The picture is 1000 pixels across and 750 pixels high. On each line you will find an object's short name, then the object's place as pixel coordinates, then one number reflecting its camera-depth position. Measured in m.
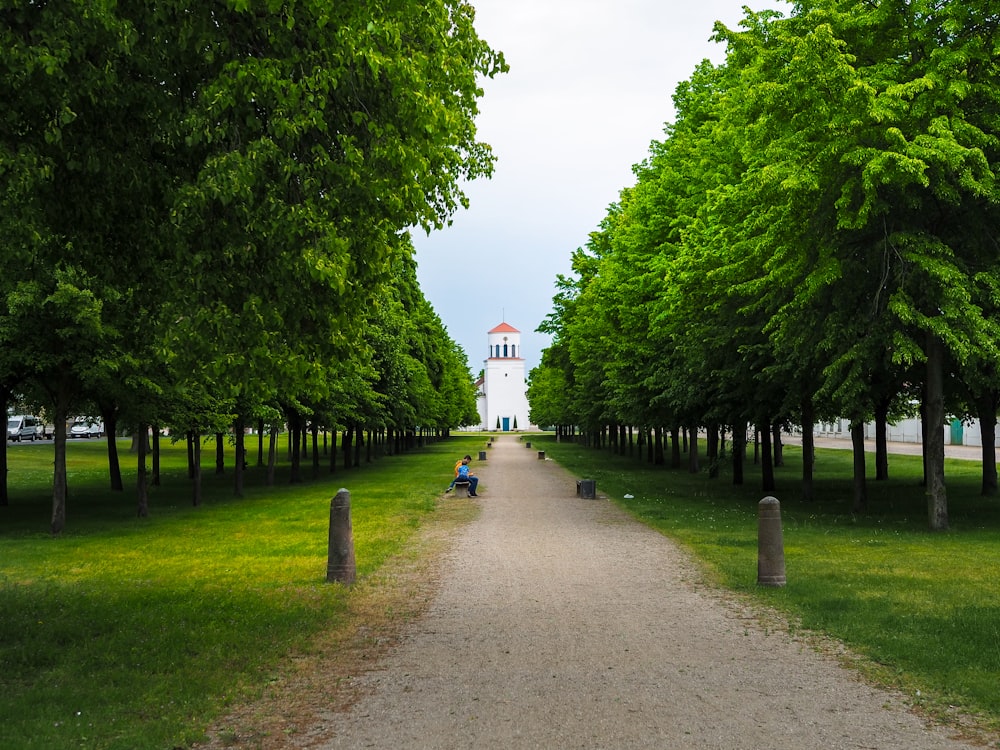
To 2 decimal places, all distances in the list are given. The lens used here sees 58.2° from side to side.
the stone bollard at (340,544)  11.02
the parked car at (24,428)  74.43
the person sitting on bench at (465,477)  25.61
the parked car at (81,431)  80.25
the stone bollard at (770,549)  10.62
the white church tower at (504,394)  170.38
